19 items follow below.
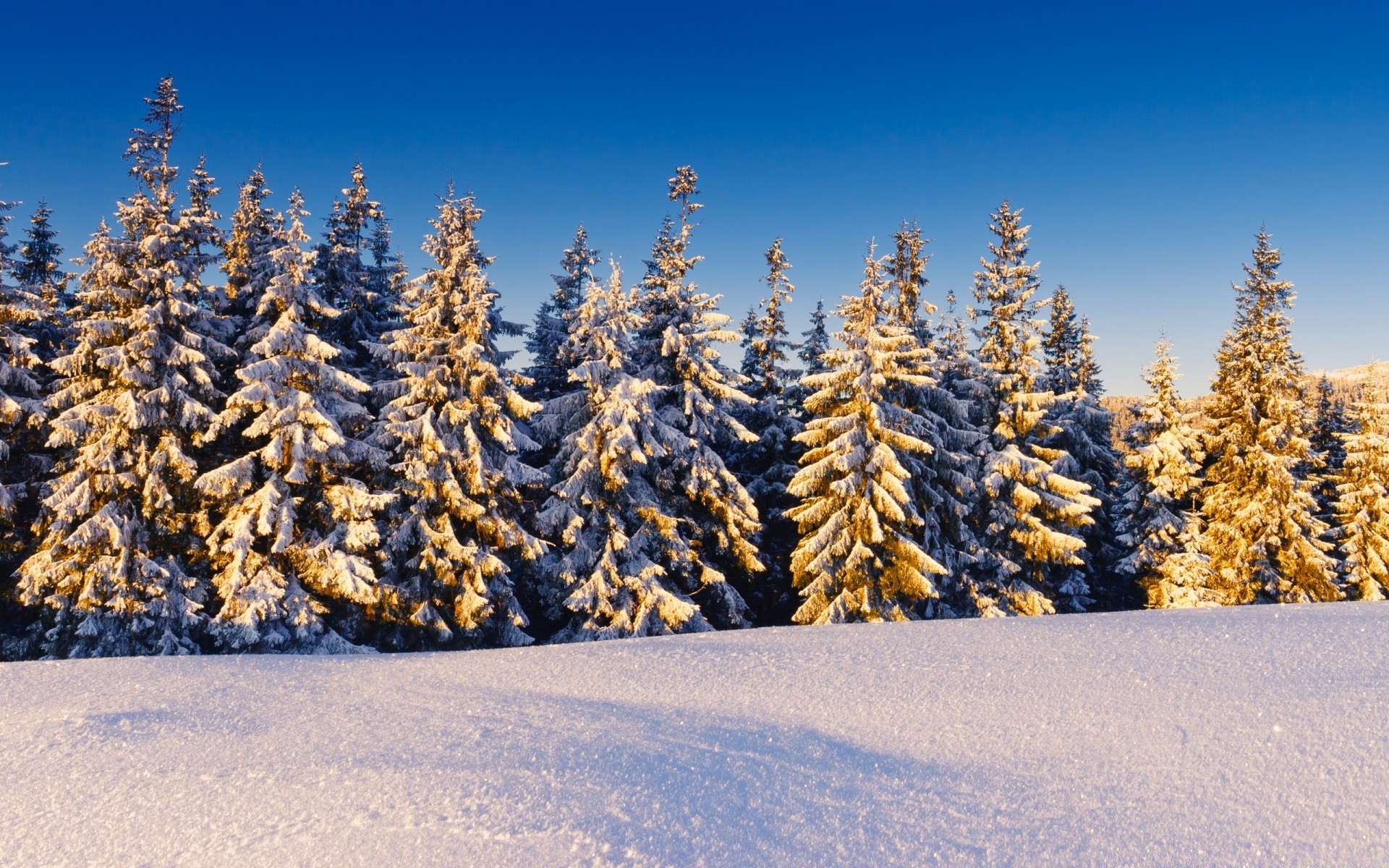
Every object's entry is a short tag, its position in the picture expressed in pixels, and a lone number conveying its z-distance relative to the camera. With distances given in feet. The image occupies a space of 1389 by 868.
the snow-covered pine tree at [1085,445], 92.73
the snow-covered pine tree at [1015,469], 75.00
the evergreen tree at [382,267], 84.20
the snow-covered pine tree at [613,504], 60.70
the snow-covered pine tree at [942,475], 73.10
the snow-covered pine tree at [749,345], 88.48
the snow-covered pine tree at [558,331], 81.46
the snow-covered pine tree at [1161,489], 92.02
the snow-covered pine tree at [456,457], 57.77
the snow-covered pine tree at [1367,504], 91.91
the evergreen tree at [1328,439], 119.14
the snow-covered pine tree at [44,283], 66.59
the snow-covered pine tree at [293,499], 52.65
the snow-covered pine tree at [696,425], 67.05
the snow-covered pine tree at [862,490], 63.98
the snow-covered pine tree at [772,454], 81.10
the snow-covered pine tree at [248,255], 65.93
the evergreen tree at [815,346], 89.76
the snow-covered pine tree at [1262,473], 88.22
